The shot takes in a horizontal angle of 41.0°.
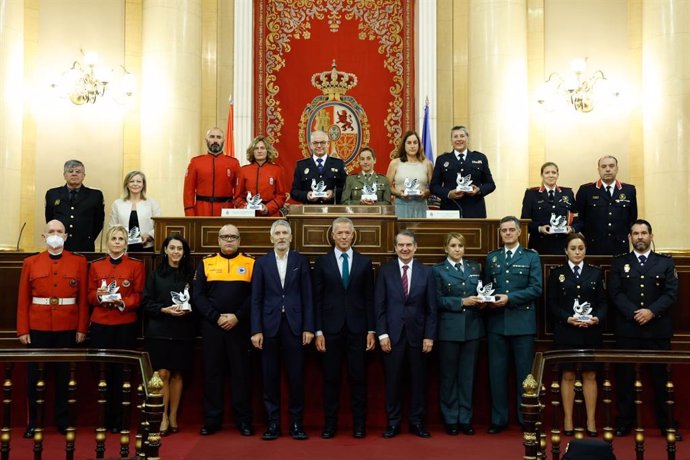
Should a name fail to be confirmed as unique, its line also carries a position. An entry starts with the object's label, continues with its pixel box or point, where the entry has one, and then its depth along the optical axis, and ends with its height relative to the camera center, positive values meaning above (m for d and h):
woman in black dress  7.09 -0.53
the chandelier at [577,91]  11.72 +2.11
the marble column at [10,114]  10.09 +1.59
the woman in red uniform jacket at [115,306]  7.14 -0.39
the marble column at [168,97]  10.95 +1.90
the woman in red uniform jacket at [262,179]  8.51 +0.71
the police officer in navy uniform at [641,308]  7.12 -0.41
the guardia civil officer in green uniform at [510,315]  7.22 -0.47
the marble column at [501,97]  11.12 +1.93
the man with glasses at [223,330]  7.06 -0.57
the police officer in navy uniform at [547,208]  8.09 +0.42
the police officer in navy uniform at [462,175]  8.35 +0.73
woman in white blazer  8.04 +0.38
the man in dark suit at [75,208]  8.21 +0.43
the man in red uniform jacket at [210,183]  8.55 +0.68
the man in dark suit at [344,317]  7.10 -0.48
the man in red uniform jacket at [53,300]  7.20 -0.34
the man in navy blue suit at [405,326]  7.09 -0.54
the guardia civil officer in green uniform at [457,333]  7.18 -0.61
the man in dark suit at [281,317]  7.04 -0.47
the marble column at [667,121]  10.22 +1.52
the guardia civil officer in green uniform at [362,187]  8.39 +0.62
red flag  11.50 +1.51
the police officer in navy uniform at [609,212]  8.20 +0.38
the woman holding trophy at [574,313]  7.13 -0.44
